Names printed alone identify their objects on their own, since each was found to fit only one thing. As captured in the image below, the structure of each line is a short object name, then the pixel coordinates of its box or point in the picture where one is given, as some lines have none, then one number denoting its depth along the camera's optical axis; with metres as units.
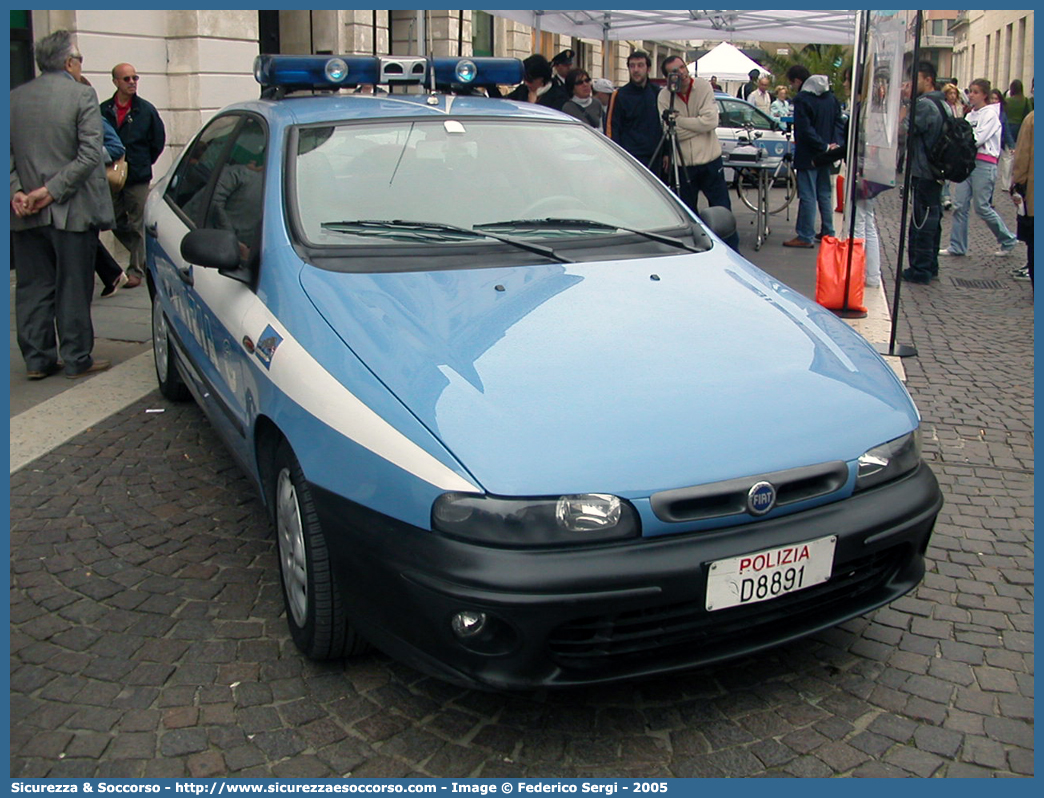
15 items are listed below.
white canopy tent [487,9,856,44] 14.66
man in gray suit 5.77
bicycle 14.38
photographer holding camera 9.80
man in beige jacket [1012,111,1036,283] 9.41
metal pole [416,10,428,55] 8.87
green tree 33.22
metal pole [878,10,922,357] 6.36
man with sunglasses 8.73
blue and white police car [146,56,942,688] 2.61
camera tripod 9.86
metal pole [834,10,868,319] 7.80
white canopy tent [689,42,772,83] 22.31
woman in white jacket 10.95
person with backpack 9.06
